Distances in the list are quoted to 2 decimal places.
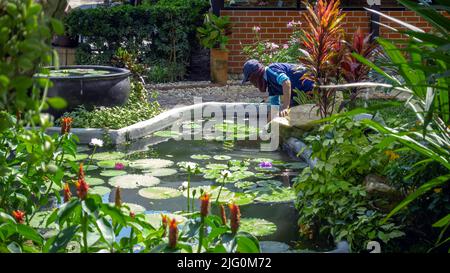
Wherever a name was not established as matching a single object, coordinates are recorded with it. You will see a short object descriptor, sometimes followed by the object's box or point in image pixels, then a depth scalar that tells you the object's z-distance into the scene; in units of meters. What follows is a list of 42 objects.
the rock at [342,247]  3.82
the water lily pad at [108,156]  6.69
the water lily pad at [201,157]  6.83
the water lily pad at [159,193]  5.41
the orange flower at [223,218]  2.60
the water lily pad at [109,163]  6.37
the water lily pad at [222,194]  5.24
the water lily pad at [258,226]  4.51
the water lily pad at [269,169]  6.27
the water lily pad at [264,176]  6.03
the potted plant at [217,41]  11.73
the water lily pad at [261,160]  6.69
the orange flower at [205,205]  2.46
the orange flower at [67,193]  3.06
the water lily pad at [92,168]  6.27
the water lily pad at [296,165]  6.41
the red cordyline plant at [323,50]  5.84
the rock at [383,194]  3.99
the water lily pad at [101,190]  5.39
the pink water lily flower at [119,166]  6.20
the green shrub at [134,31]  12.07
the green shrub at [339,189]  3.95
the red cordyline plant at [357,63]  5.65
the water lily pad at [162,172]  6.14
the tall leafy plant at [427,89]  3.02
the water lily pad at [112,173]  6.04
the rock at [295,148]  6.59
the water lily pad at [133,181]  5.73
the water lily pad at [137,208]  4.96
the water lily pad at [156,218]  4.62
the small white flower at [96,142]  4.66
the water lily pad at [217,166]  6.33
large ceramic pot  7.69
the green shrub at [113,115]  7.57
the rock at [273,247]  4.09
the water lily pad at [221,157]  6.81
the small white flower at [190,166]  4.12
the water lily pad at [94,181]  5.70
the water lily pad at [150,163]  6.43
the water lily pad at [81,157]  6.48
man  7.46
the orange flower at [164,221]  2.82
